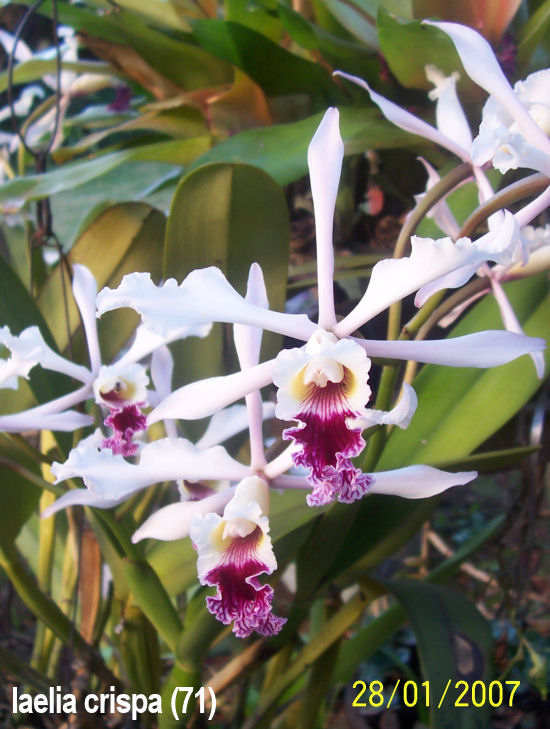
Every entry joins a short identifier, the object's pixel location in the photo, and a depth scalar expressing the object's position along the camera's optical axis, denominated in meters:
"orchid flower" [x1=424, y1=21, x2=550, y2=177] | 0.40
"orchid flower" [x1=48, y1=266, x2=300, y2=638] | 0.46
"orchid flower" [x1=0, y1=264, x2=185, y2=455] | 0.53
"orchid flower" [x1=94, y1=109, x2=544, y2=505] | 0.38
